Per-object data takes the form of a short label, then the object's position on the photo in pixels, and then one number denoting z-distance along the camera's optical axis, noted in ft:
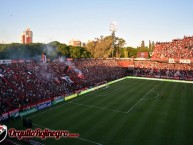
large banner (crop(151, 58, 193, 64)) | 213.25
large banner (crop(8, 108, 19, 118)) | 89.25
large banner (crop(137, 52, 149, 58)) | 266.65
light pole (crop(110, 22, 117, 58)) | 267.98
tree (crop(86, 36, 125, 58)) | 388.57
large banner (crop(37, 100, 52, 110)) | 102.22
